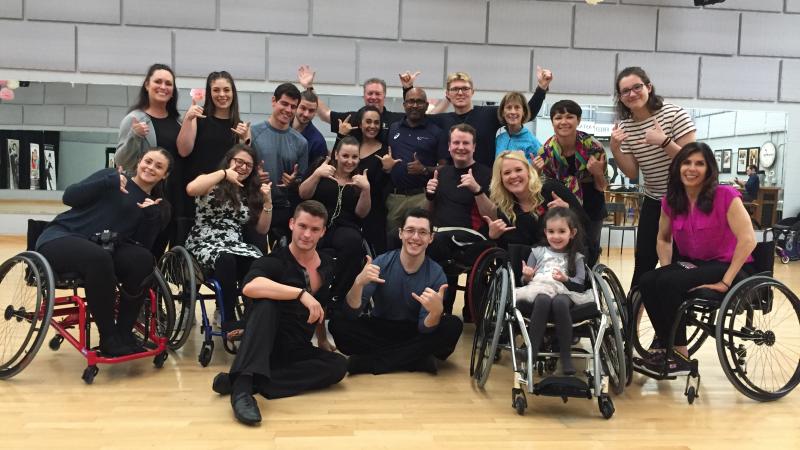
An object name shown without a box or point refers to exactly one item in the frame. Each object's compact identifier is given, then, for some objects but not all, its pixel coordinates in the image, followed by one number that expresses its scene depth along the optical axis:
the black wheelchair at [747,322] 2.76
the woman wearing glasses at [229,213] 3.34
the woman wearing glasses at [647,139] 3.33
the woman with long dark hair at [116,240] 2.88
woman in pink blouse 2.90
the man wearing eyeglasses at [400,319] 3.11
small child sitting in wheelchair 2.69
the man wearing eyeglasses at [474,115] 4.16
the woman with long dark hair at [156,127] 3.61
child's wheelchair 2.58
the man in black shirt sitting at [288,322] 2.66
